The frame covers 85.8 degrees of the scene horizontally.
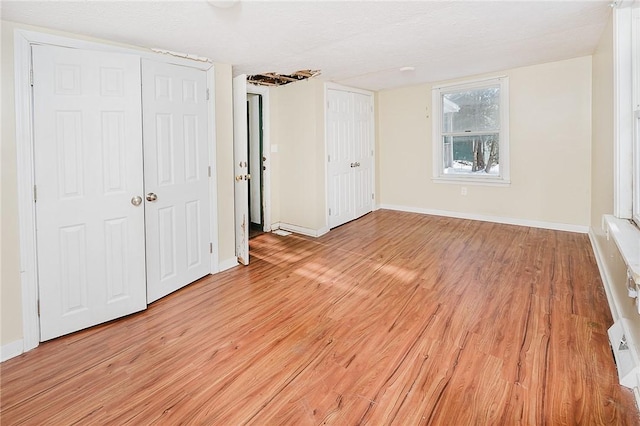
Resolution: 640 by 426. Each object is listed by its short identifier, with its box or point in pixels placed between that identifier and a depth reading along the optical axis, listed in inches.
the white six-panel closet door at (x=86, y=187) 88.2
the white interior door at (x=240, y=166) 138.3
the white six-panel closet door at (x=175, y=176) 108.8
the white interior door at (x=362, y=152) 225.5
